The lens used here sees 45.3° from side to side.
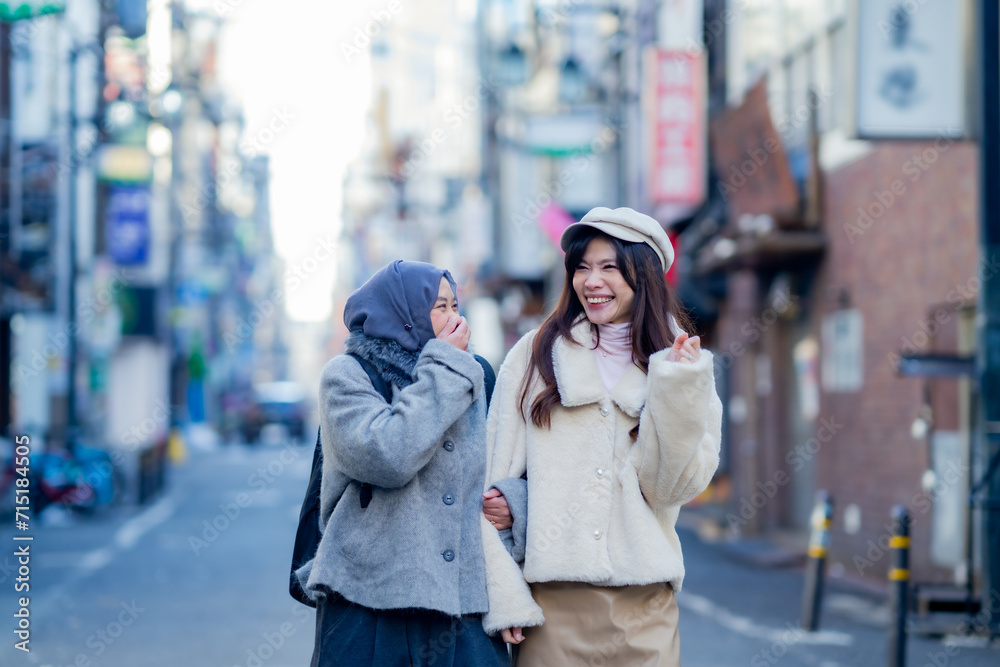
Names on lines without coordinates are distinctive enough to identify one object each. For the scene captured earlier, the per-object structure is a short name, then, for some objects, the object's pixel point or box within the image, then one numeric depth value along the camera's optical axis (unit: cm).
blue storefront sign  2761
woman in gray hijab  315
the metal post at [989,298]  812
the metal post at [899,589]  668
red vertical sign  1691
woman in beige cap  327
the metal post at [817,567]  848
